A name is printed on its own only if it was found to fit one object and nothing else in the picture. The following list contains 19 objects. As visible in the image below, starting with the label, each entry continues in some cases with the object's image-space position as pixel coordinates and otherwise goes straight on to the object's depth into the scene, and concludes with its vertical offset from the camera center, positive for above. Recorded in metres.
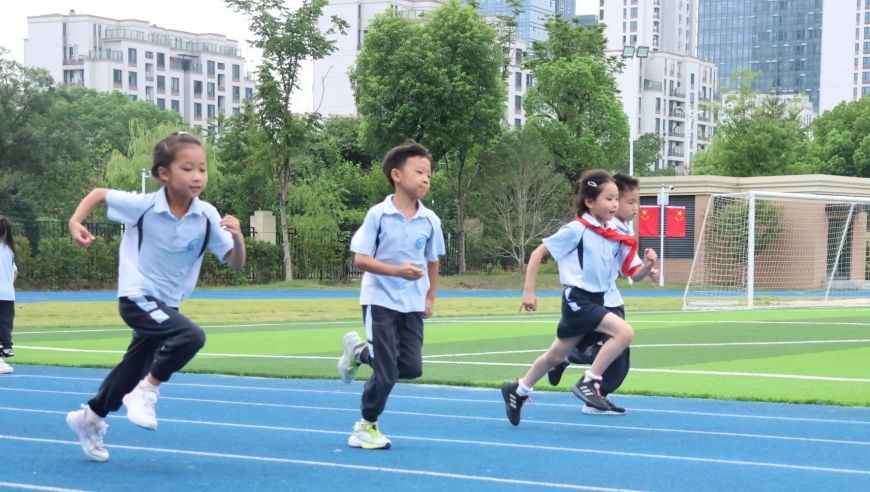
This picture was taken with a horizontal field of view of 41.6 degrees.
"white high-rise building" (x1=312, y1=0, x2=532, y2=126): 109.31 +12.25
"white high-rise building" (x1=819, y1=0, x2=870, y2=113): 164.62 +19.10
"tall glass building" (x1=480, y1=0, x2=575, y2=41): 146.00 +21.22
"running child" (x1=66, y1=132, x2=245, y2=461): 5.94 -0.45
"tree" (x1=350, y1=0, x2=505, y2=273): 38.41 +3.39
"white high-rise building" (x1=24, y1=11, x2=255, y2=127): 130.50 +14.28
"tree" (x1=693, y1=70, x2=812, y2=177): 52.81 +2.13
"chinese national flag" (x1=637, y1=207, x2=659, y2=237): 39.97 -1.35
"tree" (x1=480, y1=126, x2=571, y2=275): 41.59 -0.18
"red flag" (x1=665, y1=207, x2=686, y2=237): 40.16 -1.34
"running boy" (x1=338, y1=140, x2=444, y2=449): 6.54 -0.59
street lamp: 46.97 +5.46
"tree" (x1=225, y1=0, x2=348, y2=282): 36.91 +3.75
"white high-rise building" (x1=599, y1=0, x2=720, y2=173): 157.00 +14.95
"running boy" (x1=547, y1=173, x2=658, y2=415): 8.10 -1.12
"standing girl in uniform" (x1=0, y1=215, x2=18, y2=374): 12.56 -1.14
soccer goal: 31.97 -2.01
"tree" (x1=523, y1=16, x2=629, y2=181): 44.81 +2.80
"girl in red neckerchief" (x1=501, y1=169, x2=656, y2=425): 7.74 -0.61
